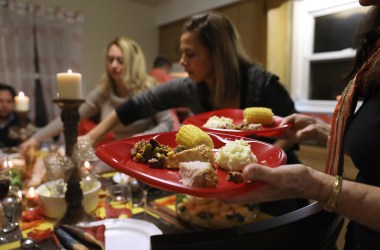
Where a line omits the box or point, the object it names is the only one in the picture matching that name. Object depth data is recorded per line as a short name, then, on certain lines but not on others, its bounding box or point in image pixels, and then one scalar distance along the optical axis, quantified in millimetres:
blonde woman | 2143
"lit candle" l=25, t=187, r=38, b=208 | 1109
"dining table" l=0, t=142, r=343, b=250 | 444
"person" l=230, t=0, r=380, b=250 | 498
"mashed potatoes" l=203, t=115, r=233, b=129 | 858
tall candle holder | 946
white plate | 809
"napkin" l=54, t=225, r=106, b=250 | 677
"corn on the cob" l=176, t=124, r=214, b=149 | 651
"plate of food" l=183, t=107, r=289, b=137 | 811
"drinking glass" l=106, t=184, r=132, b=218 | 1041
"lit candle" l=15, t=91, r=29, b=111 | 1833
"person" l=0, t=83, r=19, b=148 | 2672
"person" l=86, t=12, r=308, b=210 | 1203
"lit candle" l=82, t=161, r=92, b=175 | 1037
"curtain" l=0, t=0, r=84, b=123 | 3529
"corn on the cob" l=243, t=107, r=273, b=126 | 917
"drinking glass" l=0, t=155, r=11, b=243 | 901
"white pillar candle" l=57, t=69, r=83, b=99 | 945
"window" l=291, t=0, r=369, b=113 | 2916
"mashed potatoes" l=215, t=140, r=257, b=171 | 572
